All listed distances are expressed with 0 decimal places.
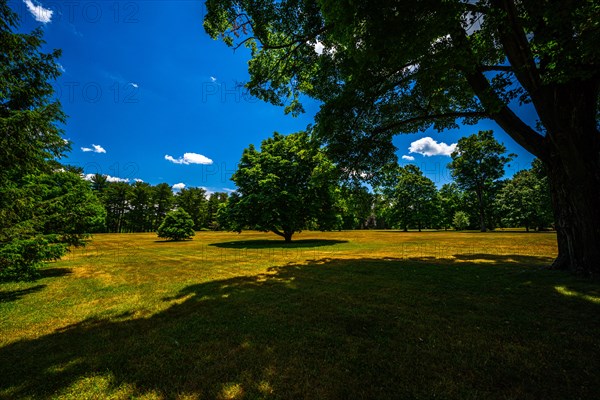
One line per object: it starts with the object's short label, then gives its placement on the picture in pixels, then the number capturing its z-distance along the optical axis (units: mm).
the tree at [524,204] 38406
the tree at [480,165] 41344
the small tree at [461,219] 55844
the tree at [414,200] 55312
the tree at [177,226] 34406
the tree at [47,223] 7258
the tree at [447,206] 57400
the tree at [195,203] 76125
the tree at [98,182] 74062
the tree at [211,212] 77812
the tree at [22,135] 6609
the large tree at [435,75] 5277
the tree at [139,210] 74838
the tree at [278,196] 23359
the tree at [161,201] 78312
